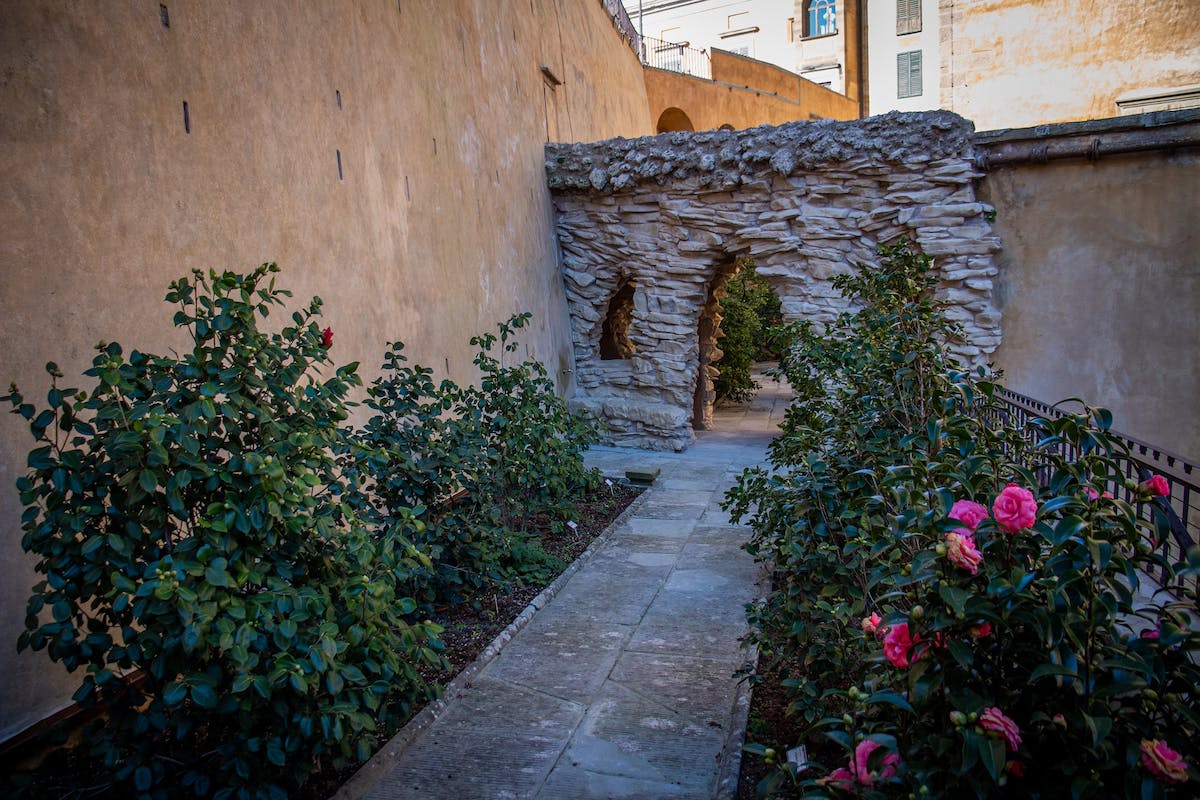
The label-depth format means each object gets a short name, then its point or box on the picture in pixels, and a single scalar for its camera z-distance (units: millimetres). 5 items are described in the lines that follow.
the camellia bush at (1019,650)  1428
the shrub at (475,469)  4484
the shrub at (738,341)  12945
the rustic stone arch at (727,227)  7910
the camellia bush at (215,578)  2359
